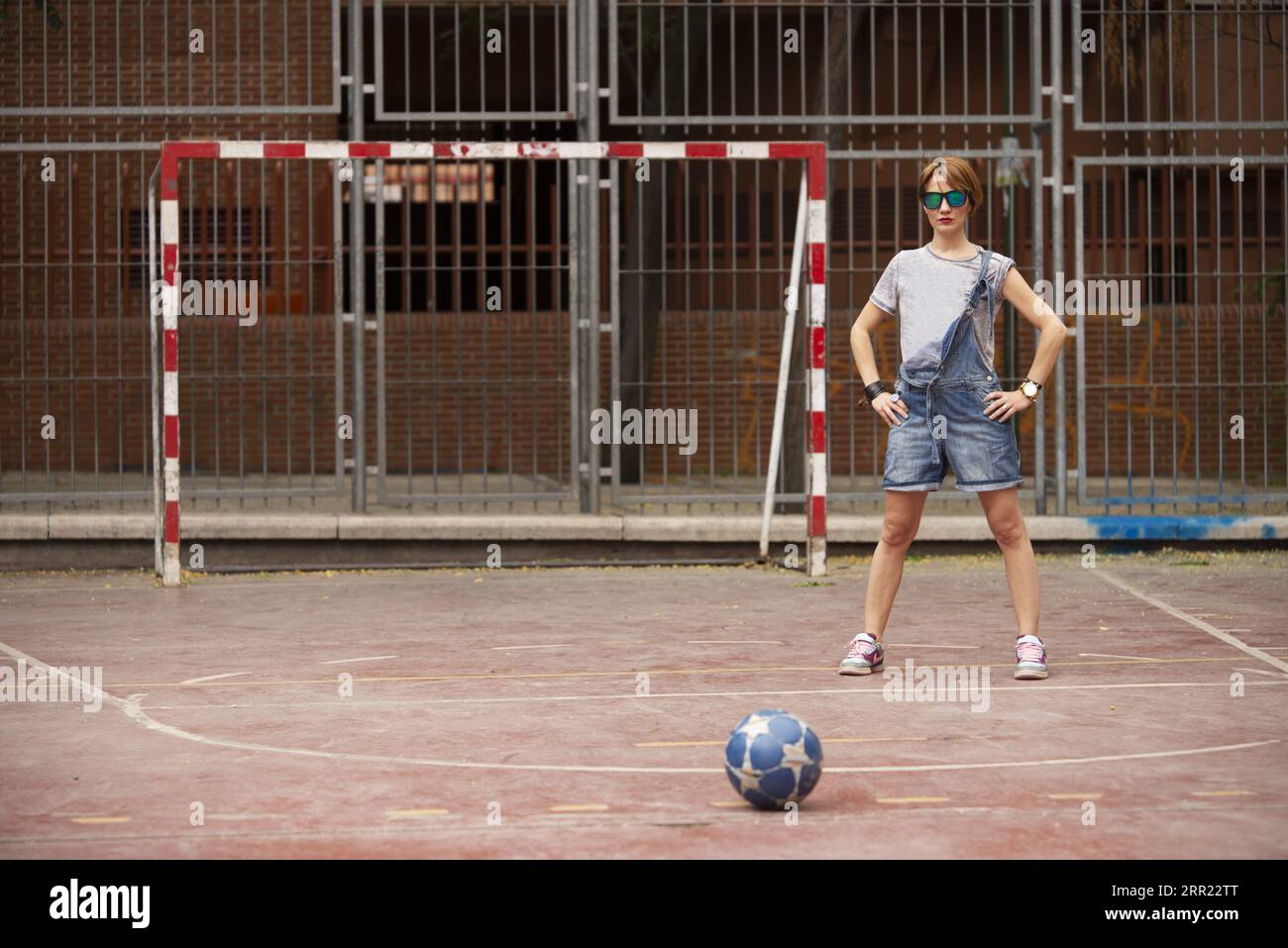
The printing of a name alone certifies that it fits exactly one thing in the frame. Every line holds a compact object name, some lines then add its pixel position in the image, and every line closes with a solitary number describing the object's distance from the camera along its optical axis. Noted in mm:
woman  7746
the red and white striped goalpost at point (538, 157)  11016
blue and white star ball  5375
